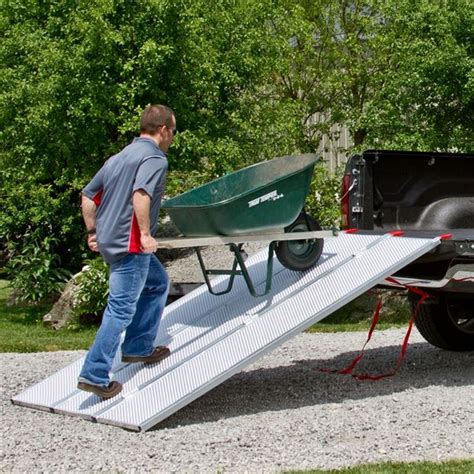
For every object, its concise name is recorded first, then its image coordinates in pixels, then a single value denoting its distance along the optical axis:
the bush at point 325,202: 15.38
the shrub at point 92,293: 13.49
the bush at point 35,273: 15.28
